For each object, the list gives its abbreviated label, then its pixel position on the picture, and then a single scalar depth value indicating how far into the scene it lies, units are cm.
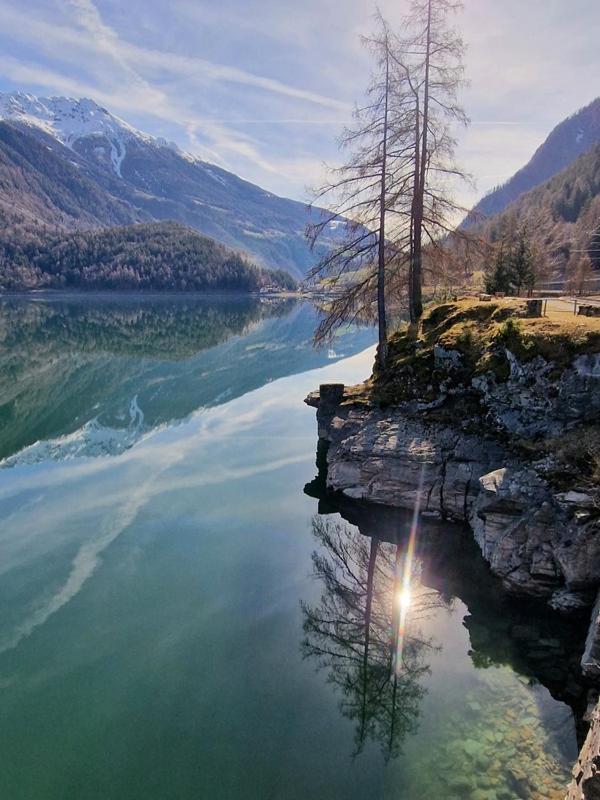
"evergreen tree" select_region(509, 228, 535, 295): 4372
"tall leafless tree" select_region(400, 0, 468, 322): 2358
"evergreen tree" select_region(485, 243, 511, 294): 4375
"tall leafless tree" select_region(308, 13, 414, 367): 2461
